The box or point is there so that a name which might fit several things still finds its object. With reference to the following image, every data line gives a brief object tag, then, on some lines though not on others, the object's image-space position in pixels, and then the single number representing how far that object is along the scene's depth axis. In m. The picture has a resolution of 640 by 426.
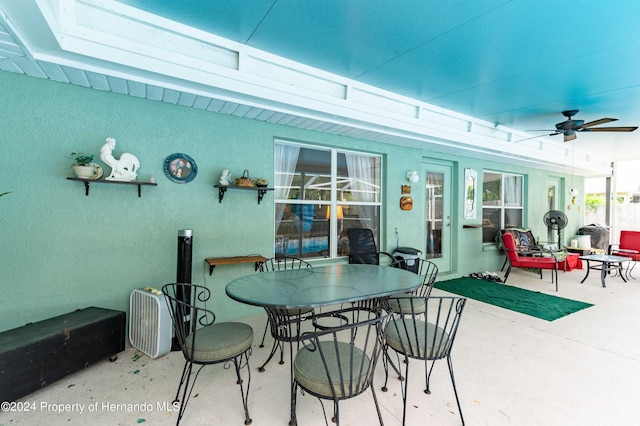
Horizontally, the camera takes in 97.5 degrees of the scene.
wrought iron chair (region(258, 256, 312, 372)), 1.97
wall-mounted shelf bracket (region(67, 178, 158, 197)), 2.47
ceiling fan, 3.96
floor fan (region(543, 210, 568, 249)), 5.92
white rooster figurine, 2.53
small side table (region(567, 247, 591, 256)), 6.85
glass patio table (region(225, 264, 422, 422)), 1.77
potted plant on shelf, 2.42
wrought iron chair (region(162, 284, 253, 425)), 1.77
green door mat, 3.70
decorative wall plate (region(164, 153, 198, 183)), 2.93
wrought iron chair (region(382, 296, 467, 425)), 1.79
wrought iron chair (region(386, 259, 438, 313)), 2.56
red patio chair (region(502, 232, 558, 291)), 5.00
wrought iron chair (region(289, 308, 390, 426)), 1.42
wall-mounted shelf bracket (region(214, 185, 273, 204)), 3.14
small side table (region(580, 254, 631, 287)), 4.89
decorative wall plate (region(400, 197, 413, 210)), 4.67
